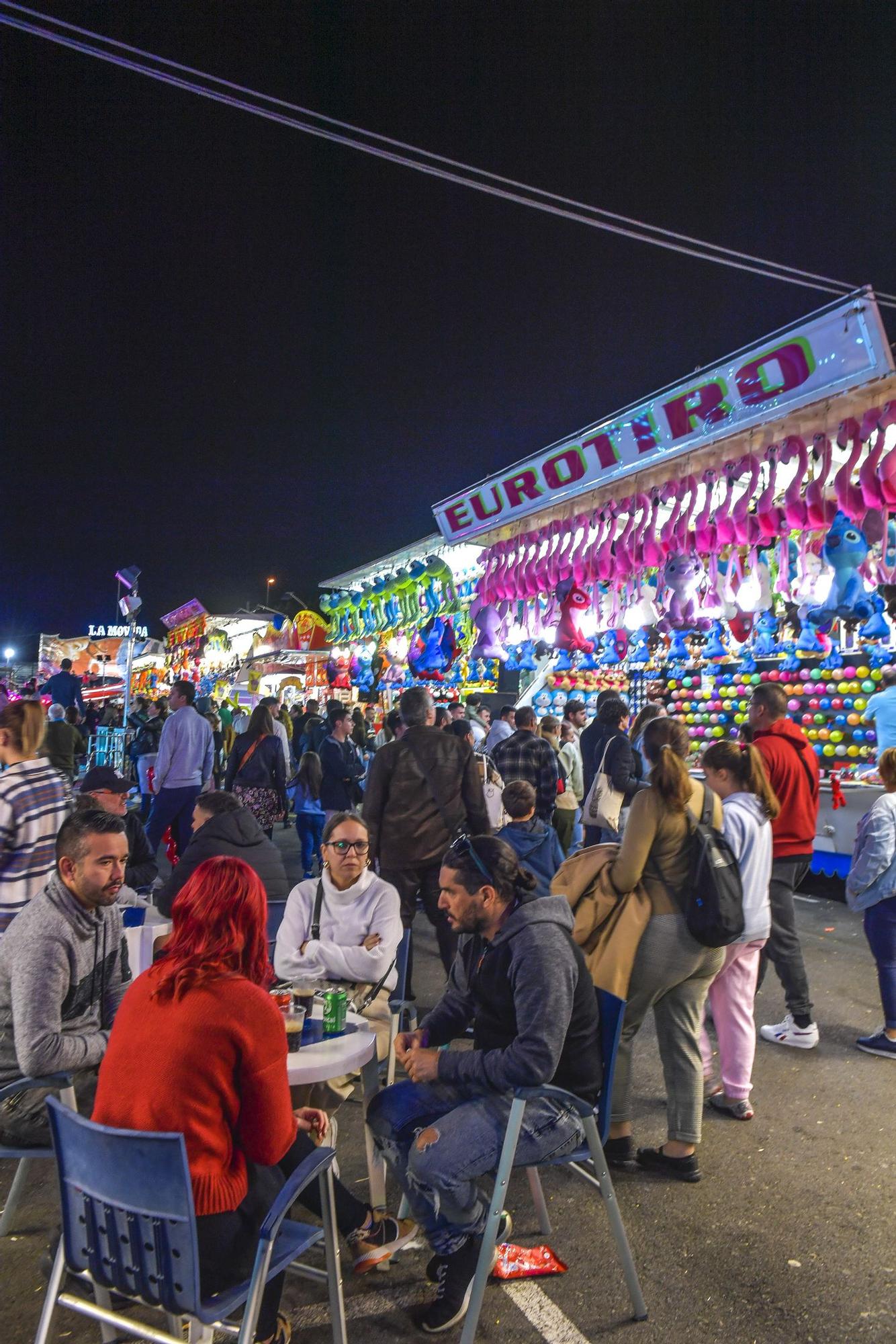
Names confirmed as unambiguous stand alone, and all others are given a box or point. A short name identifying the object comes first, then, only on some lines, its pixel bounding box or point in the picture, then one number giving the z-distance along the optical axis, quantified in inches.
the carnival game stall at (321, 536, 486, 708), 456.8
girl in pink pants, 158.4
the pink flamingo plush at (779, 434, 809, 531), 245.4
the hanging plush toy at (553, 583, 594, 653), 350.6
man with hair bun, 100.5
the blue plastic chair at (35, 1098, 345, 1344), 70.4
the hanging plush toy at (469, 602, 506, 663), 408.2
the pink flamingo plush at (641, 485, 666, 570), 303.9
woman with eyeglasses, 144.2
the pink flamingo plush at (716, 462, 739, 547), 270.2
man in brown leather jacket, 211.8
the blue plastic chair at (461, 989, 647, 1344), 93.7
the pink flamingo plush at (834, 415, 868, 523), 226.8
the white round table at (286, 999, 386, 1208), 104.9
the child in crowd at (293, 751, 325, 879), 352.5
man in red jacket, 191.9
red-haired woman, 77.0
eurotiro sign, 220.1
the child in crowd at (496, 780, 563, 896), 215.5
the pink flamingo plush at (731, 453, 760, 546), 264.1
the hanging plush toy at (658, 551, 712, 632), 292.0
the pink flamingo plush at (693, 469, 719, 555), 279.1
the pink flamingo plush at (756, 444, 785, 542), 255.8
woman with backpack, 138.8
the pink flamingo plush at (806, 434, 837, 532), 238.8
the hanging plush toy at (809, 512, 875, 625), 233.8
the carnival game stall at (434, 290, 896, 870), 232.2
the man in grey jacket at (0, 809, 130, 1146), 103.8
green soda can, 115.8
